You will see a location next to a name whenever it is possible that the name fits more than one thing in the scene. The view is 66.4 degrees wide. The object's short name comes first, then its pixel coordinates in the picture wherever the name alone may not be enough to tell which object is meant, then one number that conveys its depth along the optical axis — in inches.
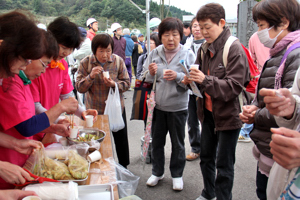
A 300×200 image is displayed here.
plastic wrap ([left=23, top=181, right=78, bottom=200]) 43.8
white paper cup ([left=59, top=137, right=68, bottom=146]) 69.1
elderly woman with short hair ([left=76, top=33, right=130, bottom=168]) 103.7
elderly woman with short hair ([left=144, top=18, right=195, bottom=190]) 104.0
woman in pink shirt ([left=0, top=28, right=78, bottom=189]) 50.9
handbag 111.9
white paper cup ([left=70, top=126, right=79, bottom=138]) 68.7
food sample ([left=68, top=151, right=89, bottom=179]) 51.8
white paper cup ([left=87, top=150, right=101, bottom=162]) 61.3
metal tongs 47.0
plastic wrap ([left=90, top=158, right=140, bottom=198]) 55.9
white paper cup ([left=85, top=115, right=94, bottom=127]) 79.4
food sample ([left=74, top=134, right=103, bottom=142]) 71.8
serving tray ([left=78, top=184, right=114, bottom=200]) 45.5
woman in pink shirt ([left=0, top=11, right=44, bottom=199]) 43.8
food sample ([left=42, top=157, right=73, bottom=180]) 51.0
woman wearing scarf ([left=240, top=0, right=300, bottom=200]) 60.5
